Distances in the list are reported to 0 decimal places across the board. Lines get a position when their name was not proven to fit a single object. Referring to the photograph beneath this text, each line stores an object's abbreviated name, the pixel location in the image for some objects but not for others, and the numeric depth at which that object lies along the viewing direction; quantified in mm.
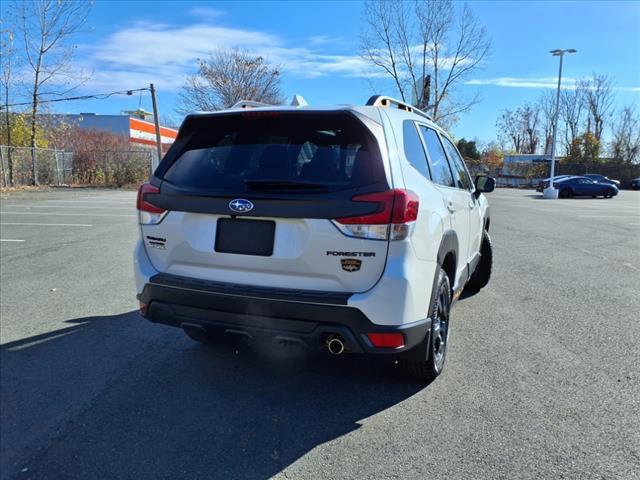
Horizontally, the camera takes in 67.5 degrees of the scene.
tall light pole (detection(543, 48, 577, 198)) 29792
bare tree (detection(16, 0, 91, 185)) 27016
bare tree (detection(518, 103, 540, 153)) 85625
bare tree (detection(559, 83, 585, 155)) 66000
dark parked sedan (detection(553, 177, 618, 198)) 31469
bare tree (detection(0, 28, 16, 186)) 25000
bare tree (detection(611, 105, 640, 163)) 54812
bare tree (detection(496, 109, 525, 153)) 88512
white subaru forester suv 2688
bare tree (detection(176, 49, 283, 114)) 34625
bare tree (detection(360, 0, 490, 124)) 27219
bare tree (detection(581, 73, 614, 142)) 62719
